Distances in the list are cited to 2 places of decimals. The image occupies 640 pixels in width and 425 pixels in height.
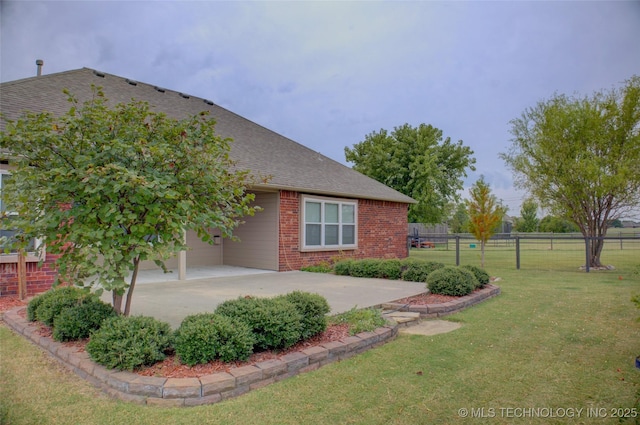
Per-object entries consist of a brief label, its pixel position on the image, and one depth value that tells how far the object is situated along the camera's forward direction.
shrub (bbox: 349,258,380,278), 9.63
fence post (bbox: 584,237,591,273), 12.28
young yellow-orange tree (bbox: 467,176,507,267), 13.10
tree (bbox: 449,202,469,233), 41.83
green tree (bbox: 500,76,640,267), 13.21
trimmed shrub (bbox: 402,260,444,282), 8.82
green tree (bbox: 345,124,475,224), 23.03
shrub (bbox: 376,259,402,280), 9.30
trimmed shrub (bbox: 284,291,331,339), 4.20
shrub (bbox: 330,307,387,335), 4.64
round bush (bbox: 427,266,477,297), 6.80
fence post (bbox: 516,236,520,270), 12.84
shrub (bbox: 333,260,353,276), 10.18
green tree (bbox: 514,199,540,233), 42.50
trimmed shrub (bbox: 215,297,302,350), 3.82
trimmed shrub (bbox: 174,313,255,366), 3.42
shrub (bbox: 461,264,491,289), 7.76
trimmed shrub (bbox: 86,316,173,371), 3.30
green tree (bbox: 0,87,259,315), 3.54
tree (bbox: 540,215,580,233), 39.66
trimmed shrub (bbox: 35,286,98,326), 4.45
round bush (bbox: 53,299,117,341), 4.05
